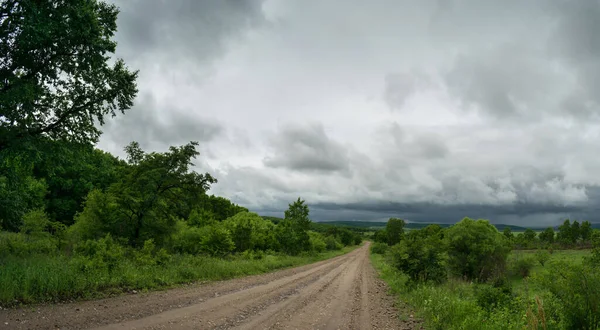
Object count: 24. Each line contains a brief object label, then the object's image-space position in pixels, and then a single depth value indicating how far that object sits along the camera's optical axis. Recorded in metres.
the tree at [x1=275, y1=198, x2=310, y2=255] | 48.75
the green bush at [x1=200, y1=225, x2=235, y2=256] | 30.17
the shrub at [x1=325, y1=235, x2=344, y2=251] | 90.65
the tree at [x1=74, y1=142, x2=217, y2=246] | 23.31
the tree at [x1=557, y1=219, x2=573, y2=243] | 105.44
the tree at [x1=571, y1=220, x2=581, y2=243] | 105.69
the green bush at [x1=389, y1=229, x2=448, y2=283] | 21.66
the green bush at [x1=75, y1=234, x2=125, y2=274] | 14.30
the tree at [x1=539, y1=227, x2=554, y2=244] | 115.08
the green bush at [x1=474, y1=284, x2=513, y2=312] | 13.77
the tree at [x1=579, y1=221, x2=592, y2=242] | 105.76
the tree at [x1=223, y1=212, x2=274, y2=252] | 39.78
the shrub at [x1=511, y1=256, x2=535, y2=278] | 50.31
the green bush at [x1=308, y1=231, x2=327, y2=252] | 58.47
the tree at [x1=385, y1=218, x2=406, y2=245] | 130.25
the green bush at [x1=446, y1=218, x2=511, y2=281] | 42.00
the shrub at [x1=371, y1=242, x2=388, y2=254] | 81.26
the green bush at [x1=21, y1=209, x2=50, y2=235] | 20.28
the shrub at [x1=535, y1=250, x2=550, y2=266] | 53.88
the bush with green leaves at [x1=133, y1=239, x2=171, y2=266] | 18.16
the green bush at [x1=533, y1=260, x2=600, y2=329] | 7.85
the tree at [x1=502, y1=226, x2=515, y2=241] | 115.14
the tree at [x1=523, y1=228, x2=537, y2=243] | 108.62
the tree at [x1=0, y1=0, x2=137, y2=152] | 12.80
